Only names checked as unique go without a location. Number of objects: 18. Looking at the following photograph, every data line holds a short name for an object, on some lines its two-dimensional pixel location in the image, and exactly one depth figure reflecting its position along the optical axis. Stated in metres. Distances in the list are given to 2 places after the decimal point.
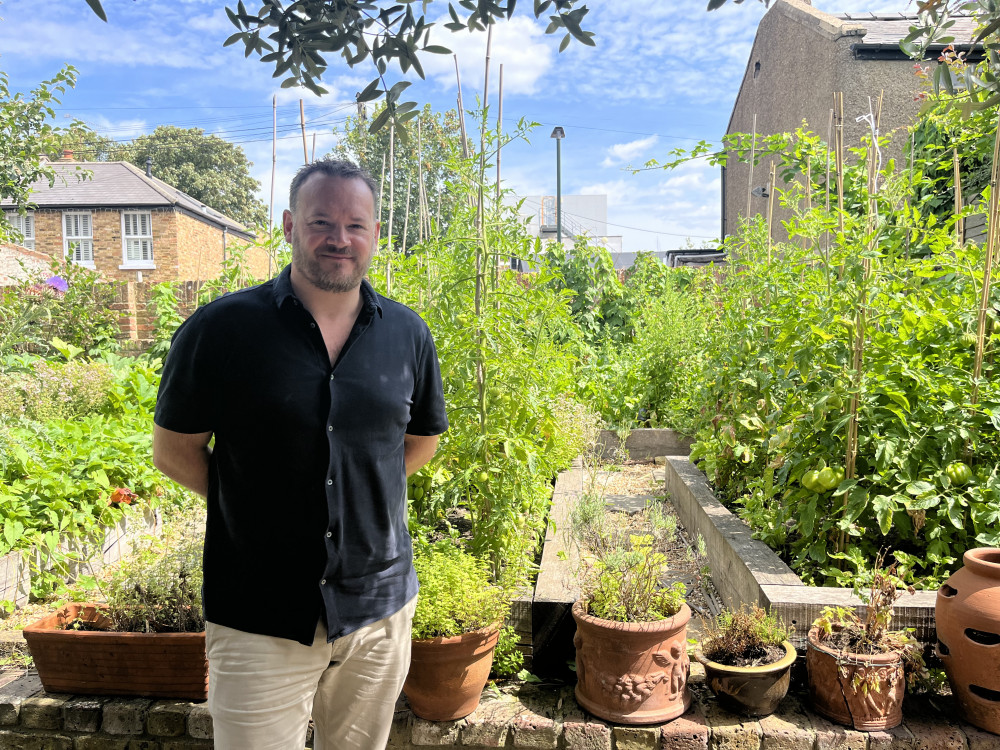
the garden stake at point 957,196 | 4.00
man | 1.74
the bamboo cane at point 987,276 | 3.09
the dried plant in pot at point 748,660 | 2.58
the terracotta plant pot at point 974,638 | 2.48
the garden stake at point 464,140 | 3.36
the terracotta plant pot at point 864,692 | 2.53
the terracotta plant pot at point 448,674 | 2.55
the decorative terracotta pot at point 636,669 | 2.55
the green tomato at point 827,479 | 3.27
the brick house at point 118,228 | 22.73
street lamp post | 16.39
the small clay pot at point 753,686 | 2.56
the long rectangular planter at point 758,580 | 2.89
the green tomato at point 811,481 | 3.30
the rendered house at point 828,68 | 12.53
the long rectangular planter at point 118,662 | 2.73
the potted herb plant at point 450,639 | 2.55
